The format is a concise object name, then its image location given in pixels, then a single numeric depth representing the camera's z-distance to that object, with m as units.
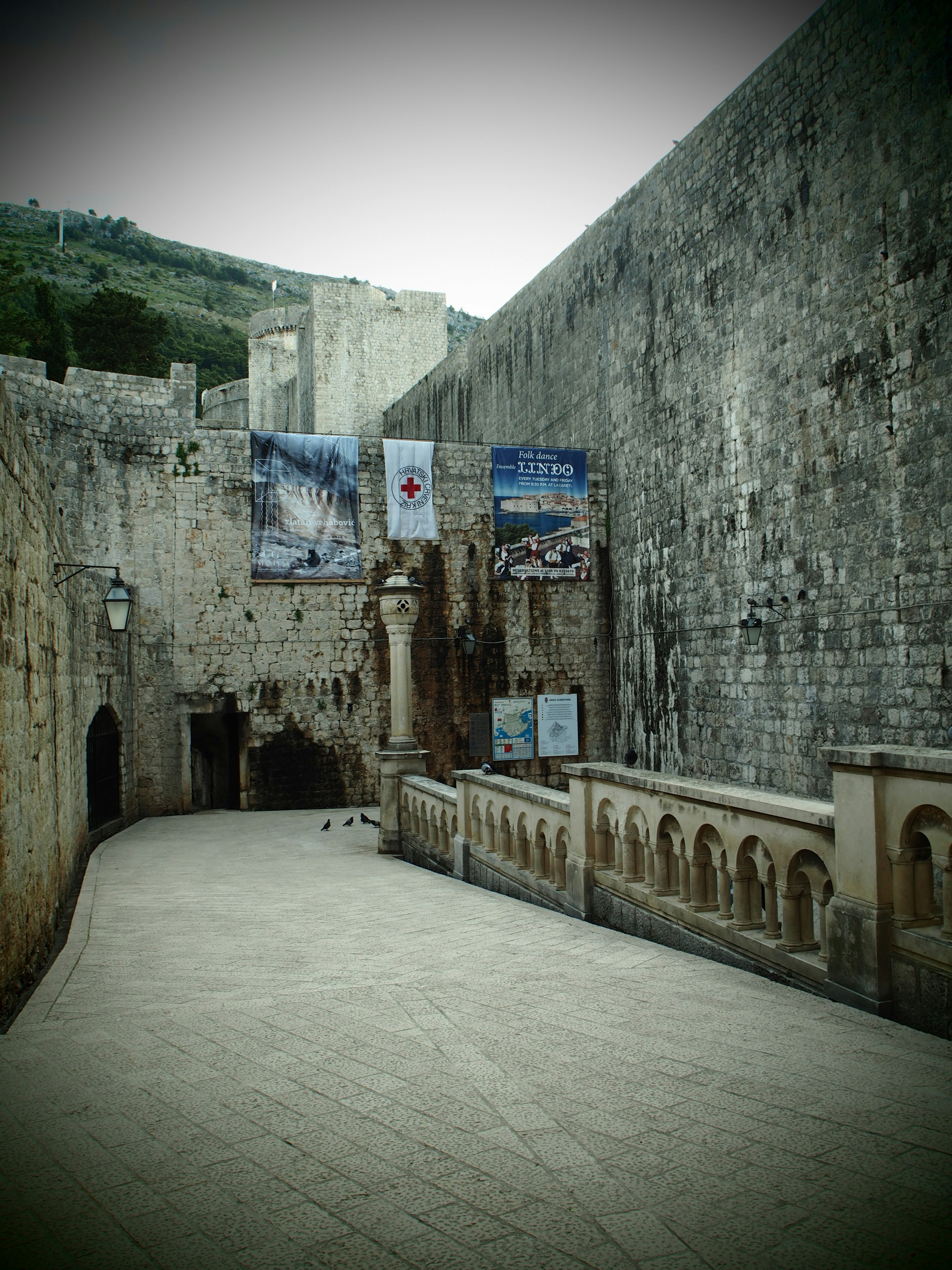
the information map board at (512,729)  17.02
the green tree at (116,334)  35.19
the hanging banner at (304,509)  15.90
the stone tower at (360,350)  29.33
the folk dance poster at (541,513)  17.22
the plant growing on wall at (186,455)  15.64
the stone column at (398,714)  10.48
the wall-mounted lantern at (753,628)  12.51
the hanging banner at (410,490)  16.64
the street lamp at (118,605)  10.54
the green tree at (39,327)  30.47
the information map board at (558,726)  17.27
